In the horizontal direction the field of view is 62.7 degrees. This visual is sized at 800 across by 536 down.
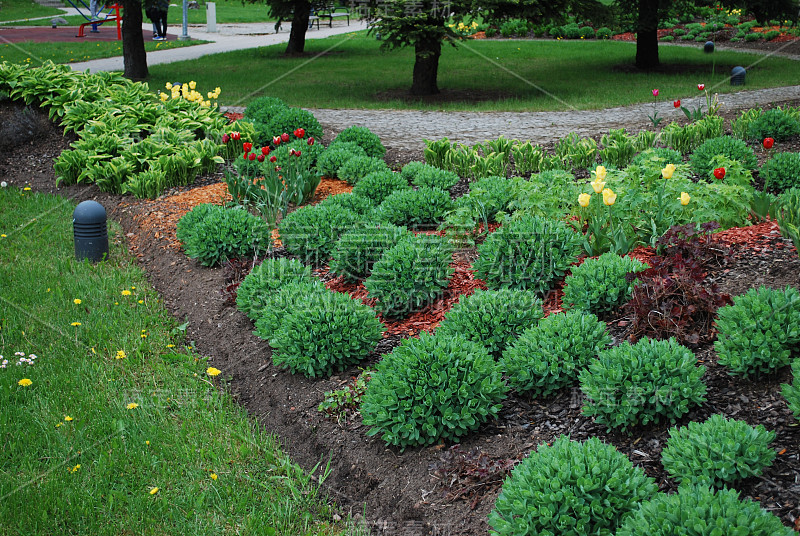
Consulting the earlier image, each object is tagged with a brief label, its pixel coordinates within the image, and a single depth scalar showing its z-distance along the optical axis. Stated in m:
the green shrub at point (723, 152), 6.16
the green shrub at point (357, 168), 6.86
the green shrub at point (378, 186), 6.21
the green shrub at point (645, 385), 2.85
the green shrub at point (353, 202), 5.81
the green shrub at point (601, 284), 3.75
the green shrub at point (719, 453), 2.41
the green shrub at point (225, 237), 5.35
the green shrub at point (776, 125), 7.25
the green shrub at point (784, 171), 5.70
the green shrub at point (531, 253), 4.26
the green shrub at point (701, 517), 2.04
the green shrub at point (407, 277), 4.34
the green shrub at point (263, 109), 8.62
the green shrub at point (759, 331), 2.91
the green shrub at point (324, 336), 3.74
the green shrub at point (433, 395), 3.09
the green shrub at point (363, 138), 7.72
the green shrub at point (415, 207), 5.59
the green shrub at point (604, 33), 22.62
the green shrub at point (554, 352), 3.22
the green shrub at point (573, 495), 2.34
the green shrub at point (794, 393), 2.59
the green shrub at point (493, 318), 3.67
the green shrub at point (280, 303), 4.03
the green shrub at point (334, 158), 7.16
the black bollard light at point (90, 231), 5.61
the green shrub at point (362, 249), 4.82
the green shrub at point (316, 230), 5.27
